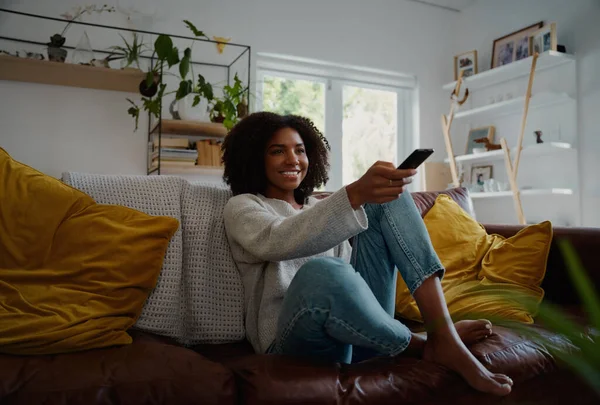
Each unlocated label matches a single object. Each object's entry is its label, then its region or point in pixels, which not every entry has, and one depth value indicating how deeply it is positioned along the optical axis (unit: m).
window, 4.27
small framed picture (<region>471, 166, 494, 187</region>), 4.35
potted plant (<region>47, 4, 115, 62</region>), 3.20
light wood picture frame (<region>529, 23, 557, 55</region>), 3.62
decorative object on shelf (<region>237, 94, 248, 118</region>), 3.59
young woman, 1.07
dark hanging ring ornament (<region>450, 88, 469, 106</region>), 4.20
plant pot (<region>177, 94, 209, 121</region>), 3.52
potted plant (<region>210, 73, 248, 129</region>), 3.48
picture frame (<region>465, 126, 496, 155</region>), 4.34
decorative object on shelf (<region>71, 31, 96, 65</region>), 3.33
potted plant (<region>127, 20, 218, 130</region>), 3.21
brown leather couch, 0.98
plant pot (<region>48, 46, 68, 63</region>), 3.19
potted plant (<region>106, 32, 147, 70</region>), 3.31
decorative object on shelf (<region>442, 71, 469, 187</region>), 4.19
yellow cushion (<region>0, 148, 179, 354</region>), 1.09
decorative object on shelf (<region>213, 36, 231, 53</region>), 3.72
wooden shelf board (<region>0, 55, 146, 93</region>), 3.16
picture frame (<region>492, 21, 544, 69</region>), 3.97
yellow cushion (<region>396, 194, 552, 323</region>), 1.69
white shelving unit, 3.69
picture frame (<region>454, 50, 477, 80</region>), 4.39
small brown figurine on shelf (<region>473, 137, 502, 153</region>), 4.01
